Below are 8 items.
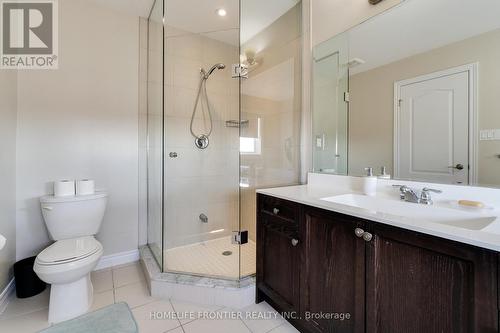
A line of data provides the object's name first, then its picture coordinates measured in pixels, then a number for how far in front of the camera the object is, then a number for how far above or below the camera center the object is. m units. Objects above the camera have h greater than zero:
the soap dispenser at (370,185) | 1.35 -0.12
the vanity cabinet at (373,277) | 0.68 -0.44
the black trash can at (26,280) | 1.62 -0.84
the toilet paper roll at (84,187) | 1.81 -0.18
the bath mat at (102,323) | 0.89 -0.65
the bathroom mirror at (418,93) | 1.04 +0.40
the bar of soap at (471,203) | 0.98 -0.17
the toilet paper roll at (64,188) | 1.75 -0.18
